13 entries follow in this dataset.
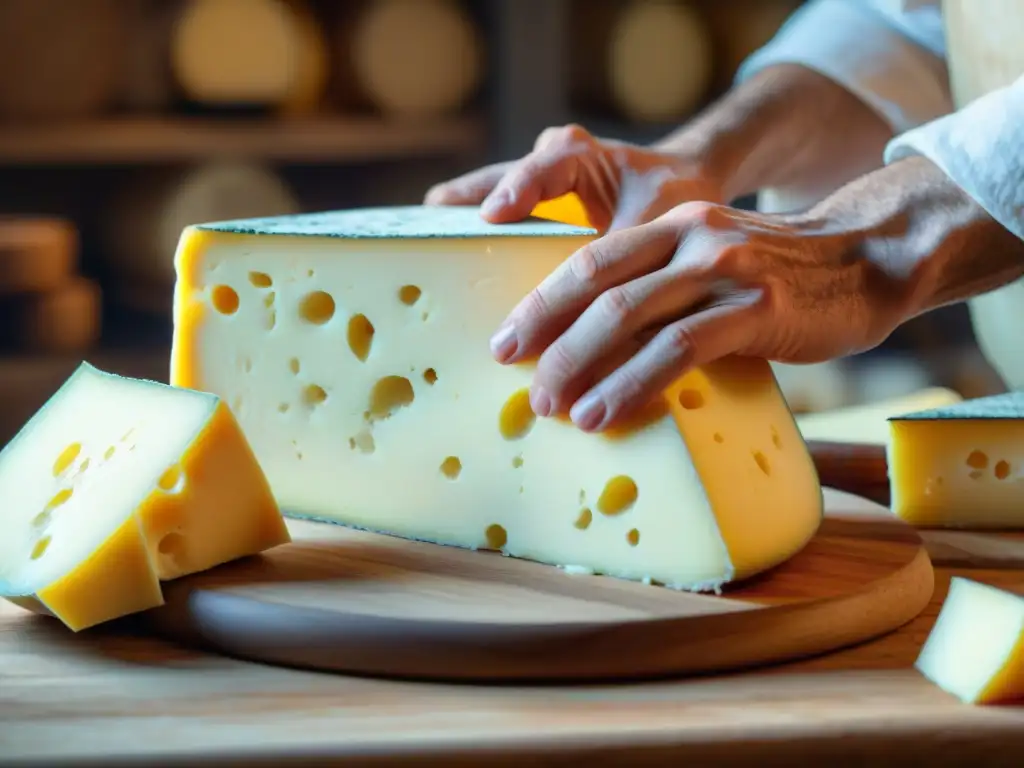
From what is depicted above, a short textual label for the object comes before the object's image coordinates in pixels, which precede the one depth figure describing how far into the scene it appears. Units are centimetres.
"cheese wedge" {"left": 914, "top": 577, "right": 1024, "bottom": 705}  79
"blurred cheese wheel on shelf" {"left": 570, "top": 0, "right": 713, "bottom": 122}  236
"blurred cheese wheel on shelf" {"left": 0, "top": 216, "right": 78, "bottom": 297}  209
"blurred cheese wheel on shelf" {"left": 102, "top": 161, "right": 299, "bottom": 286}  230
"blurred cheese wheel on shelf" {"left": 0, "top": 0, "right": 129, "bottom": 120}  220
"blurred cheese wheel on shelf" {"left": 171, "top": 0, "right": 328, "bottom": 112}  221
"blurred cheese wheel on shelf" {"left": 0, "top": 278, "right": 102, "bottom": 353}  218
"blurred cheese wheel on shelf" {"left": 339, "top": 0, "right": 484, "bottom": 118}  230
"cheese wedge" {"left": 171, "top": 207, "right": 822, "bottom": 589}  96
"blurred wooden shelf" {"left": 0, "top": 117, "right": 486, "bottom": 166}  225
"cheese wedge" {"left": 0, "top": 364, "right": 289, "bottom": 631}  90
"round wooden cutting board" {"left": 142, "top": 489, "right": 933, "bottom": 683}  84
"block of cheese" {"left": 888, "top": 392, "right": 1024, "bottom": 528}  116
